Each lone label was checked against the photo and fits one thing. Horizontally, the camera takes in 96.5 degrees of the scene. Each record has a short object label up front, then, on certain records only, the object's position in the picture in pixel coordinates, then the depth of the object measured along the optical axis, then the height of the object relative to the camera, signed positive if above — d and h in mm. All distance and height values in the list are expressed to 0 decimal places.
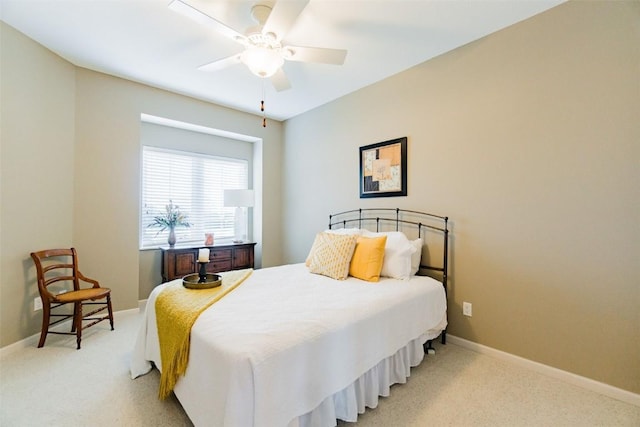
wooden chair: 2592 -755
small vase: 3854 -327
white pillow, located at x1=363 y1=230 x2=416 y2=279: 2584 -404
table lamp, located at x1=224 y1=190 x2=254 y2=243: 4301 +241
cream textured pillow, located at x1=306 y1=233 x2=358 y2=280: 2605 -394
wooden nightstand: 3732 -643
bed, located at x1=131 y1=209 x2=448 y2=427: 1270 -721
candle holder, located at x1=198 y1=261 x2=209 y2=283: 2262 -476
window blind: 4008 +376
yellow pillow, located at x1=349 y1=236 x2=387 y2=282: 2531 -402
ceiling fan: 1789 +1237
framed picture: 3160 +534
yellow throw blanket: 1580 -644
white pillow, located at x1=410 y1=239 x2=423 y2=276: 2727 -403
